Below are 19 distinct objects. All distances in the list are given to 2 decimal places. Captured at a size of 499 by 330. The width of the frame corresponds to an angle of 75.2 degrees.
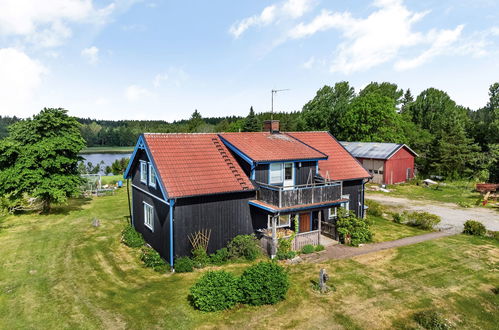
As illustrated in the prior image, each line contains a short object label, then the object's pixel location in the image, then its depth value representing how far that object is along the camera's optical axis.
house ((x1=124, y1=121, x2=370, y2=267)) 15.84
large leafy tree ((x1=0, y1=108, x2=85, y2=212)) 24.09
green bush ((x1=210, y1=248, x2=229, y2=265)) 16.05
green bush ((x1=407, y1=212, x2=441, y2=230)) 22.41
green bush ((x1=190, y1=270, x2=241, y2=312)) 11.67
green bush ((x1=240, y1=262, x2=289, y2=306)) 12.08
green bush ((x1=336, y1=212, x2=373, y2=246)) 19.00
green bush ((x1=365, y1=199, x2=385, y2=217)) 26.03
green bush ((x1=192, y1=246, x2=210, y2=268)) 15.58
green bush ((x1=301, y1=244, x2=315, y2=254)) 17.60
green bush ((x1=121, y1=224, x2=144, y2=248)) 19.19
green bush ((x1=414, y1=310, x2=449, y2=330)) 10.83
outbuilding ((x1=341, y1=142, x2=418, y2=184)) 41.19
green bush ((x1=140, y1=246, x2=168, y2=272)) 15.62
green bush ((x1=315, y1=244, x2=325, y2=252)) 18.00
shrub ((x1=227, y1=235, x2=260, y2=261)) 16.52
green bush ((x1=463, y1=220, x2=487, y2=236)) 20.86
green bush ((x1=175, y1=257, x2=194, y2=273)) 15.19
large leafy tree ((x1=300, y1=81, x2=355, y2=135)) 66.44
